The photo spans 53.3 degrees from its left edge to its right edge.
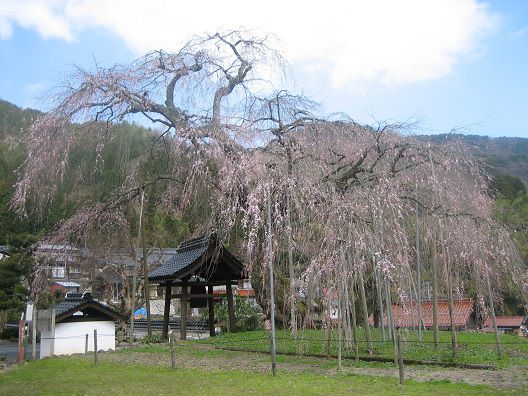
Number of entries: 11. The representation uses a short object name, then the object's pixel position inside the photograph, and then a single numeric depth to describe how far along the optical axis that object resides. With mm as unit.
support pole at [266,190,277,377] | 8344
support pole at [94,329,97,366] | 11391
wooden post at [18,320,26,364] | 13062
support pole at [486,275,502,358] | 9566
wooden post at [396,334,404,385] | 7297
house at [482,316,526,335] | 22542
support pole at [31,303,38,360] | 13773
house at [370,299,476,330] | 19109
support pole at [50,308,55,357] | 14539
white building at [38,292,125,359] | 14734
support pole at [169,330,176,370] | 9797
